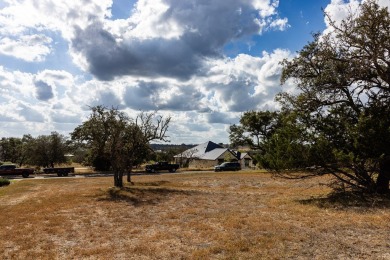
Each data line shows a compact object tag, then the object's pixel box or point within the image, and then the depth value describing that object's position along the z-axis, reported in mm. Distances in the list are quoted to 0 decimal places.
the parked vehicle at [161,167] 61031
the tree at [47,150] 66375
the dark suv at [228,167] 63416
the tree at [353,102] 17234
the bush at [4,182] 36738
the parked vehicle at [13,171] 49625
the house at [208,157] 85062
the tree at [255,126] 61000
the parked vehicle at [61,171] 53044
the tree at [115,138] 29641
